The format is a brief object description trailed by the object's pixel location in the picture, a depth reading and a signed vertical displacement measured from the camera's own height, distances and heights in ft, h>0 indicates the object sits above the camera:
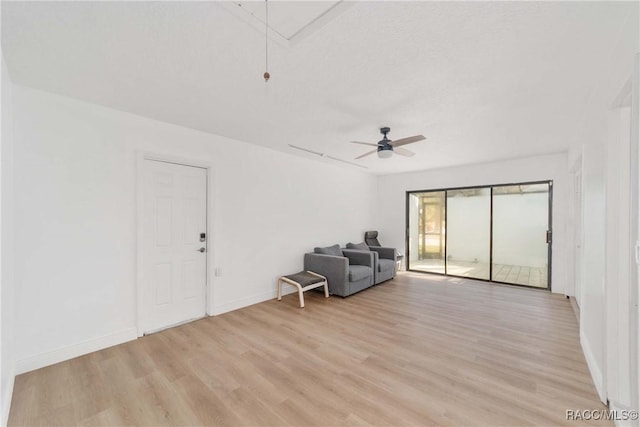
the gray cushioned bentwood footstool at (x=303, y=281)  13.30 -3.60
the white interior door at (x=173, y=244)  10.16 -1.36
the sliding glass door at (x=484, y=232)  16.58 -1.37
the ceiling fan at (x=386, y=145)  10.61 +2.76
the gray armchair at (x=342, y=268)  14.37 -3.25
